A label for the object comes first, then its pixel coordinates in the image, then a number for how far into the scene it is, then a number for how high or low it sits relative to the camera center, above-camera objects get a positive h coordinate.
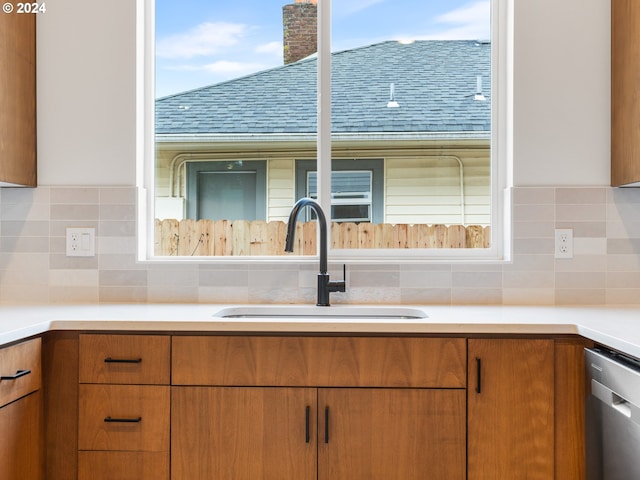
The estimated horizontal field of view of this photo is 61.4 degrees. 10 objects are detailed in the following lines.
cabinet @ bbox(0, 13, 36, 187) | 1.92 +0.52
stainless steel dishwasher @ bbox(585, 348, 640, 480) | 1.25 -0.43
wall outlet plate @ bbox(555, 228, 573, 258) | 2.06 -0.02
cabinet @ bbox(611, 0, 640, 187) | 1.85 +0.54
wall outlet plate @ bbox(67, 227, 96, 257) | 2.13 -0.01
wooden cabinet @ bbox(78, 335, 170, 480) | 1.59 -0.50
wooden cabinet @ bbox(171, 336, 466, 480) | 1.55 -0.49
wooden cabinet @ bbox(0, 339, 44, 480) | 1.44 -0.48
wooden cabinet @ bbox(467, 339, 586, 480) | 1.54 -0.48
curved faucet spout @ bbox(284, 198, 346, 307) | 1.92 -0.05
